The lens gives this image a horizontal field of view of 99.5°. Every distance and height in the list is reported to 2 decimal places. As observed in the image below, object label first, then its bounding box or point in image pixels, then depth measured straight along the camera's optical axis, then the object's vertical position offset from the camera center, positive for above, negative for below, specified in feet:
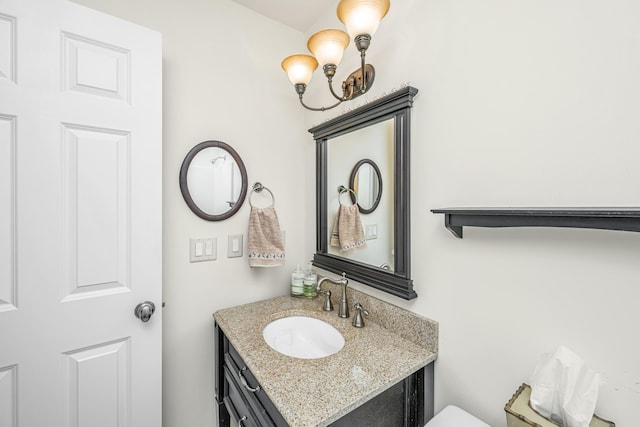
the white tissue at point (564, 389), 1.97 -1.36
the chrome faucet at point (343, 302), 4.28 -1.41
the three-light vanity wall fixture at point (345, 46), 3.03 +2.20
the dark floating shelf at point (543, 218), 1.86 -0.05
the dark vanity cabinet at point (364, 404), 2.79 -2.17
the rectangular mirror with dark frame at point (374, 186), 3.56 +0.43
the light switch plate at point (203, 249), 4.43 -0.58
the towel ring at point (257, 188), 5.01 +0.49
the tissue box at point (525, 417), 2.07 -1.61
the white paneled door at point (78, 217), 2.93 -0.01
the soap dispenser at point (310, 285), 5.20 -1.37
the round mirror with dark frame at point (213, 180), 4.41 +0.58
